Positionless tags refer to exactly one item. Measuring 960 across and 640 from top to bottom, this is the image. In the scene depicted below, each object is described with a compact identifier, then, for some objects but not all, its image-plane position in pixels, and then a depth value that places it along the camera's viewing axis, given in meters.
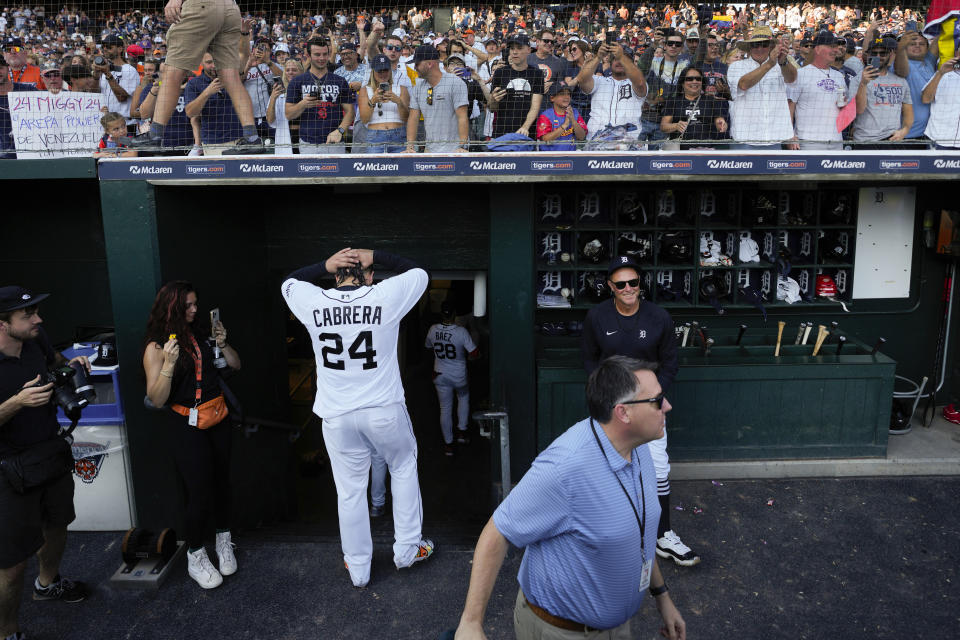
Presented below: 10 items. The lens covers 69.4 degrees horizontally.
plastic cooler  5.28
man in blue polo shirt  2.31
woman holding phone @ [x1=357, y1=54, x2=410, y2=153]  5.95
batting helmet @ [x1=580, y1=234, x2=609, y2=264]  6.70
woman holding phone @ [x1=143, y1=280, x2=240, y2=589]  4.32
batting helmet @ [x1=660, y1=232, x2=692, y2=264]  6.76
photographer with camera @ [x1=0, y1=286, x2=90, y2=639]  3.72
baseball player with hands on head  4.19
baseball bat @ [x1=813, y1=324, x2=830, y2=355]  6.09
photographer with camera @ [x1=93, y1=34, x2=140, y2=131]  7.14
